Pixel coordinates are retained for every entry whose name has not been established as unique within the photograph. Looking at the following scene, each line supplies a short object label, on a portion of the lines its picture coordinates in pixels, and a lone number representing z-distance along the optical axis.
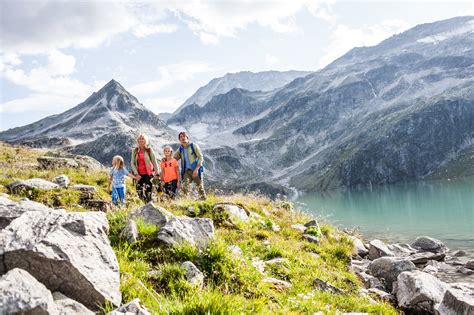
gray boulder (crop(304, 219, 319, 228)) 15.29
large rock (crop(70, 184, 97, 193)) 13.92
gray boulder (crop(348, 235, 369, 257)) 16.00
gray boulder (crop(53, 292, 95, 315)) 4.49
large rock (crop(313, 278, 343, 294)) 8.87
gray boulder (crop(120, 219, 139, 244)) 7.60
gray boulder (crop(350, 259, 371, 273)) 12.80
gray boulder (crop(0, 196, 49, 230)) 6.31
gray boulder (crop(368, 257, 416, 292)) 12.32
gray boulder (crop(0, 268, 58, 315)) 3.70
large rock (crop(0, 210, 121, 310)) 4.71
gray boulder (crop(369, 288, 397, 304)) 10.21
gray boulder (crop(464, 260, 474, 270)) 19.58
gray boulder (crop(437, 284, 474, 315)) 8.35
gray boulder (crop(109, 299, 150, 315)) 4.63
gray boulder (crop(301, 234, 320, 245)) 13.44
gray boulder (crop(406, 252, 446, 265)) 18.47
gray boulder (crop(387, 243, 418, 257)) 22.01
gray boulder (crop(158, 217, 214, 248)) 7.73
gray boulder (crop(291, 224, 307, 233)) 14.52
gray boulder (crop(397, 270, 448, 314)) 9.80
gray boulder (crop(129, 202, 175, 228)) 8.59
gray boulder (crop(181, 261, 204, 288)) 6.34
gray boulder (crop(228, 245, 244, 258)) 7.76
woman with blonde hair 14.26
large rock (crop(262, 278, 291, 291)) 7.79
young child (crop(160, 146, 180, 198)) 15.10
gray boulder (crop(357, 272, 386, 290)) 11.27
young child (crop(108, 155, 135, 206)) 14.20
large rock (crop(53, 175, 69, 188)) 14.66
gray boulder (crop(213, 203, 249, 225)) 12.30
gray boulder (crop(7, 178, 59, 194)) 12.20
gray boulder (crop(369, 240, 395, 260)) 16.20
